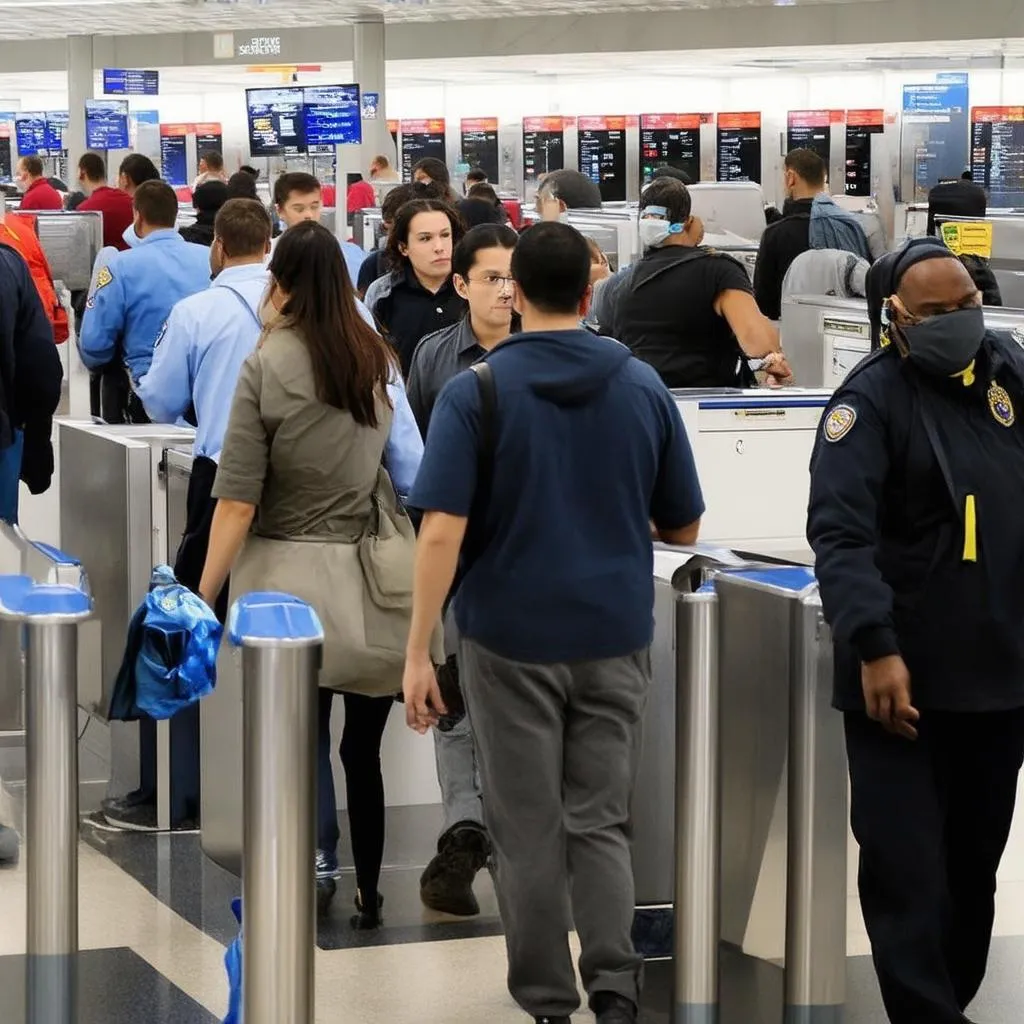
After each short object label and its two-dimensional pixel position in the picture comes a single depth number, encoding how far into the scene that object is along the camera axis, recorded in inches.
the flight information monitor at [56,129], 1191.6
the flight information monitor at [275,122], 773.3
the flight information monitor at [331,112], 746.8
